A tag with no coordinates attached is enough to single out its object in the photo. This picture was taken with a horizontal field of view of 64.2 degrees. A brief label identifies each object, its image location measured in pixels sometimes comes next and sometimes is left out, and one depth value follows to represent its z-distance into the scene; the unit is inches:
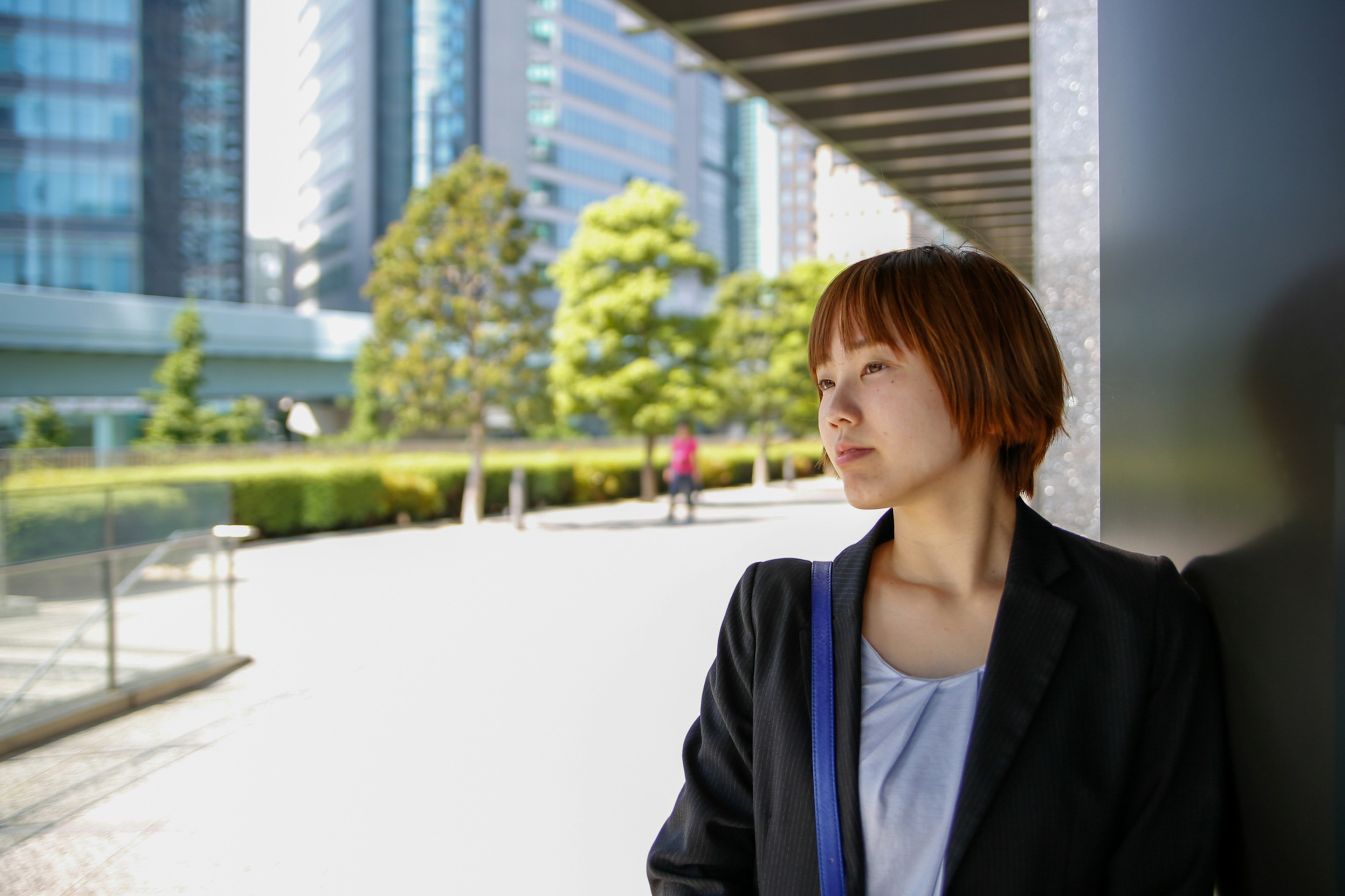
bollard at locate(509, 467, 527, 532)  808.3
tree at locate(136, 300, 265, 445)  1318.9
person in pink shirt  855.7
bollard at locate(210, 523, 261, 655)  317.4
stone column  97.3
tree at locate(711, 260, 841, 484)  1344.7
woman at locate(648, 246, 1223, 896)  50.2
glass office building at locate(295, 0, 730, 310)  2935.5
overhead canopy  241.4
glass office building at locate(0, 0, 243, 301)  1910.7
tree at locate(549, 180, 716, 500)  932.6
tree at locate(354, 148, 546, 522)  885.8
